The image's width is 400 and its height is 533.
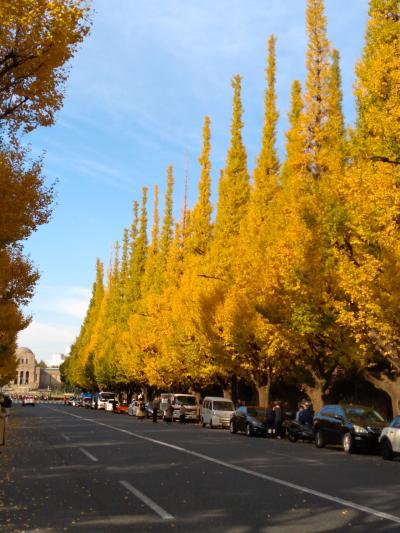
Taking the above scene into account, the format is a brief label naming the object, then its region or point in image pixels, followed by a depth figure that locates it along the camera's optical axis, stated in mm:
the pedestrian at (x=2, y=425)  17864
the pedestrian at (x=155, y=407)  41191
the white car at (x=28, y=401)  89138
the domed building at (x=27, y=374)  189625
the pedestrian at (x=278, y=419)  26877
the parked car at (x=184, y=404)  42562
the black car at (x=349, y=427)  19250
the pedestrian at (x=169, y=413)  41500
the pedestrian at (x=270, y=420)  27031
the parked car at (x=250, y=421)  27297
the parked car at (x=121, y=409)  65125
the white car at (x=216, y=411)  34375
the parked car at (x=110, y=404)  66438
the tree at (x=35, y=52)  12344
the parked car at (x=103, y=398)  70938
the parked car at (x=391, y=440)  17094
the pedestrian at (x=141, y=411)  47000
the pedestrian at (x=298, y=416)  26147
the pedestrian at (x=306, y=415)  26031
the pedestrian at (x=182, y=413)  42188
